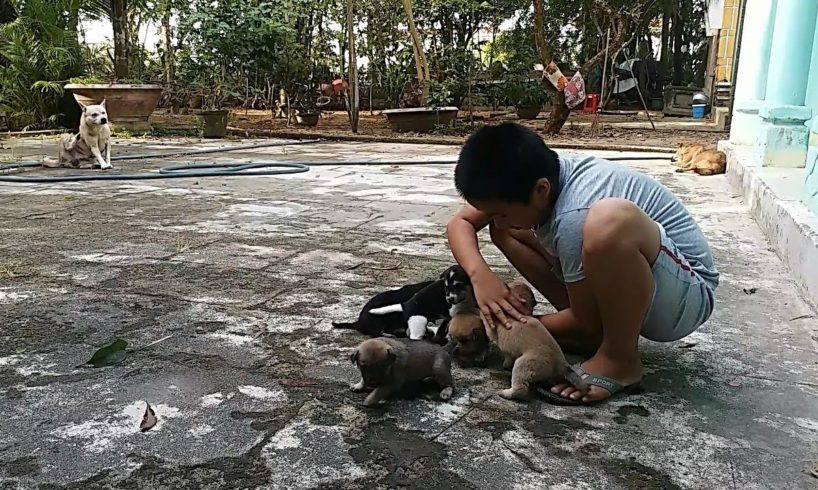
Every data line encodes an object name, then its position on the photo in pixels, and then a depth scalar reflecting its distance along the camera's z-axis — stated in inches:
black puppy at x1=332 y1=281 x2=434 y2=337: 92.7
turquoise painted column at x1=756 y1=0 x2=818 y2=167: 187.6
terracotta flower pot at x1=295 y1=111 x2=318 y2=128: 468.8
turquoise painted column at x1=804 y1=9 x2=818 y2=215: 125.2
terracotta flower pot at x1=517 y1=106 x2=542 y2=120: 549.3
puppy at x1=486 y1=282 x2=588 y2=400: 74.4
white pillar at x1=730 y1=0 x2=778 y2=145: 247.0
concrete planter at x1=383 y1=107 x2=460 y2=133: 434.0
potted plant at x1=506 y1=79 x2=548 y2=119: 511.2
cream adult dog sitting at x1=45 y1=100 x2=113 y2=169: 275.0
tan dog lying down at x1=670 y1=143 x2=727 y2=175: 263.3
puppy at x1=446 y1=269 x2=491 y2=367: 83.9
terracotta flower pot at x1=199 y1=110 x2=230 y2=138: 409.1
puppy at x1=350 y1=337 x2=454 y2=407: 70.9
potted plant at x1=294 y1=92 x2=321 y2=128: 469.1
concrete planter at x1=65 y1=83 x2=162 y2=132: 396.5
